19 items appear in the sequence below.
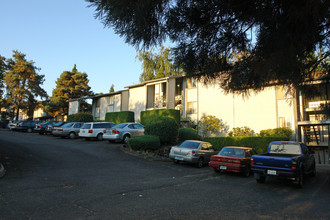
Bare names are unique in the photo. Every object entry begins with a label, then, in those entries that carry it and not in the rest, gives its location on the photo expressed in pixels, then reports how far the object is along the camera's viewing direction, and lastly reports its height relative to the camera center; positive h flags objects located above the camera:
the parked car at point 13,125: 32.37 +0.37
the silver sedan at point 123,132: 18.92 -0.20
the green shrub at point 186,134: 19.92 -0.31
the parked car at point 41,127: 28.33 +0.14
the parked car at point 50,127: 24.51 +0.14
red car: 11.00 -1.37
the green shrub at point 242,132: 21.27 -0.06
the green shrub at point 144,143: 15.42 -0.85
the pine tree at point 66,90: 47.53 +7.94
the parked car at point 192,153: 12.95 -1.23
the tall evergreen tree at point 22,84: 47.03 +8.80
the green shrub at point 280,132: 18.86 -0.03
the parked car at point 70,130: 23.19 -0.13
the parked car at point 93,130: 20.92 -0.09
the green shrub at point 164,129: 16.47 +0.07
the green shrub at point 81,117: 31.45 +1.54
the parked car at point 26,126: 31.50 +0.26
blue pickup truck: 8.48 -1.13
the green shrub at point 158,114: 24.28 +1.73
